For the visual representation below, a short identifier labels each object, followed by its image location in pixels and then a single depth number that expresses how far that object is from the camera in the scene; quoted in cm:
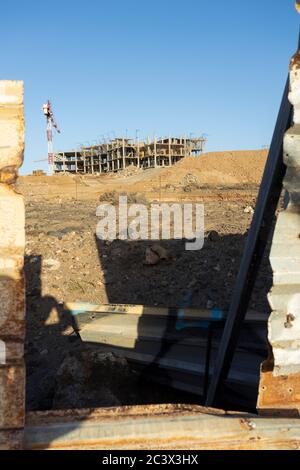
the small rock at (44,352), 504
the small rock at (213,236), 644
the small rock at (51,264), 636
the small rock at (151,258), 604
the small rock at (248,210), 940
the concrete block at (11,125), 174
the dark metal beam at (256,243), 237
